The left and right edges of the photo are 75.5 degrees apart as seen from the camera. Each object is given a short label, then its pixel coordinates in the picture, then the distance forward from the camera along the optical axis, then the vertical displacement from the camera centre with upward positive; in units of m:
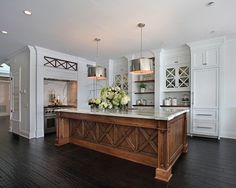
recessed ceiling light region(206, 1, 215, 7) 2.53 +1.50
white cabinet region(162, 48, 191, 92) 4.91 +0.76
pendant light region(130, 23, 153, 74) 3.06 +0.56
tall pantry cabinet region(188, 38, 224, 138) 4.27 +0.20
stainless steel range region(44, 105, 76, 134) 4.99 -0.88
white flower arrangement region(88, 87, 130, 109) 3.16 -0.11
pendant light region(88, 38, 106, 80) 3.76 +0.50
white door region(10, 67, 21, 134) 5.10 -0.26
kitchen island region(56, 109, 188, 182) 2.29 -0.83
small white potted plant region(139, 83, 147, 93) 5.71 +0.20
